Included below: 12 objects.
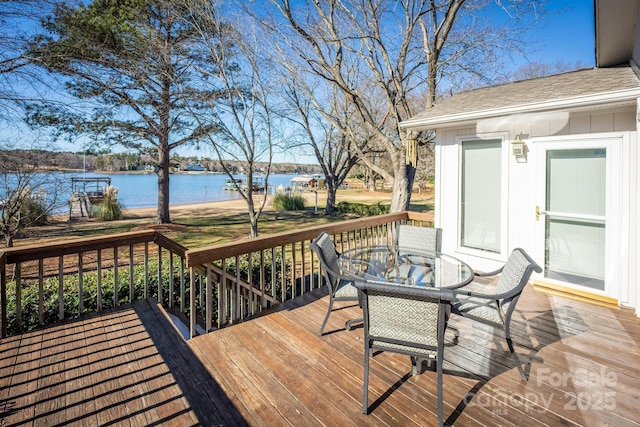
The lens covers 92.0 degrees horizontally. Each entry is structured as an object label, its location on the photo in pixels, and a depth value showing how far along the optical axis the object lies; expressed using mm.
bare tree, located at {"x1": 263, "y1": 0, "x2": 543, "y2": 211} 7625
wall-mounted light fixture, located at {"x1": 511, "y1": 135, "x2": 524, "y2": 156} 4051
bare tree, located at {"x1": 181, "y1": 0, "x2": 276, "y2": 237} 8164
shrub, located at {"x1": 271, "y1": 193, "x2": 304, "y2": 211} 16625
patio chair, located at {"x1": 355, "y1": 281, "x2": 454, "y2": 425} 1797
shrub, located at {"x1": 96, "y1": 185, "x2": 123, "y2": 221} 12495
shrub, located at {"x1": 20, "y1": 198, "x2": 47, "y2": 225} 6609
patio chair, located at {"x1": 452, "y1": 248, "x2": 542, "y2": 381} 2150
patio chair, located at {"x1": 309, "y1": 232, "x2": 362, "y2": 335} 2726
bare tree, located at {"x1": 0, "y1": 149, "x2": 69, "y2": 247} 5930
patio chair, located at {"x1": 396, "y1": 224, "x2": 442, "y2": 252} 3951
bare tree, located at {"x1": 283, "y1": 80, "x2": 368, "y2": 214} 10526
